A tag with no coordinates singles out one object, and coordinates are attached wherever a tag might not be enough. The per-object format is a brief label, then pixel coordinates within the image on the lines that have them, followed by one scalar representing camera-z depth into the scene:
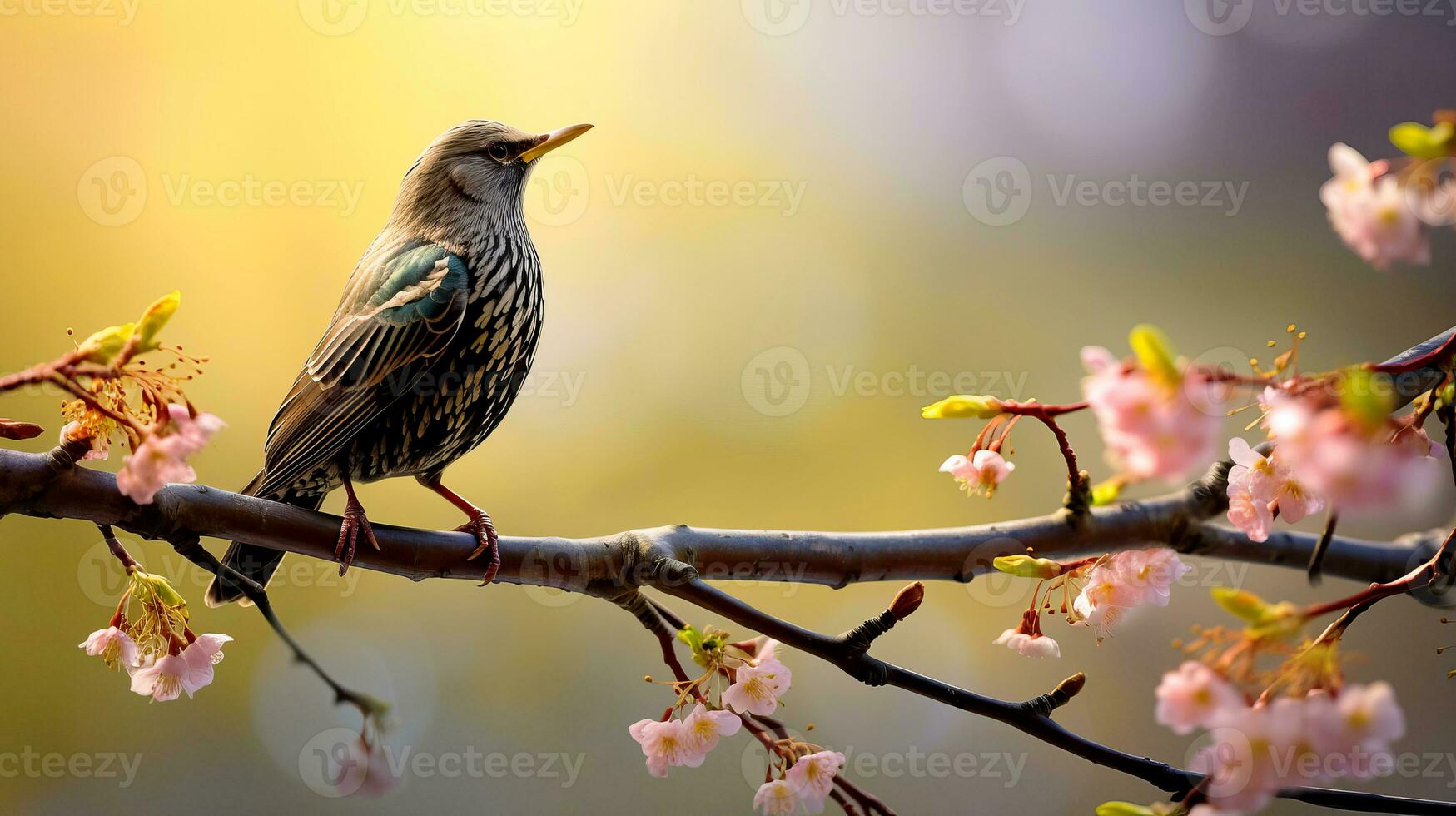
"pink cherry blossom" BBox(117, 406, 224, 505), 6.84
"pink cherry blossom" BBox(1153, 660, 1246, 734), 5.97
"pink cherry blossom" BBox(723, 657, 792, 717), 6.92
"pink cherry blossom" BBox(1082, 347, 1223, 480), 5.58
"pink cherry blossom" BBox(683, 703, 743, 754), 6.92
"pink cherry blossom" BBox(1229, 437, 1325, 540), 6.88
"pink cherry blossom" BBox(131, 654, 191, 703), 6.92
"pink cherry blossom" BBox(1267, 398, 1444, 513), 5.11
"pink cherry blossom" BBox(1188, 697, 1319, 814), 5.92
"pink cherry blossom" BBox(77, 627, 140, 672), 6.91
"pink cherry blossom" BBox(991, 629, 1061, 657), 6.93
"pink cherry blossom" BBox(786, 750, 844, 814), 6.91
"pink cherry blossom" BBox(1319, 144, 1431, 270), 5.76
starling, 7.00
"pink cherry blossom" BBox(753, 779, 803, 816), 6.92
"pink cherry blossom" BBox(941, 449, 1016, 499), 6.91
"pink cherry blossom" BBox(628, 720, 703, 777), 6.93
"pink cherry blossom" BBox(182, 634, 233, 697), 6.92
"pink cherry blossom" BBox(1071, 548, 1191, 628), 6.93
